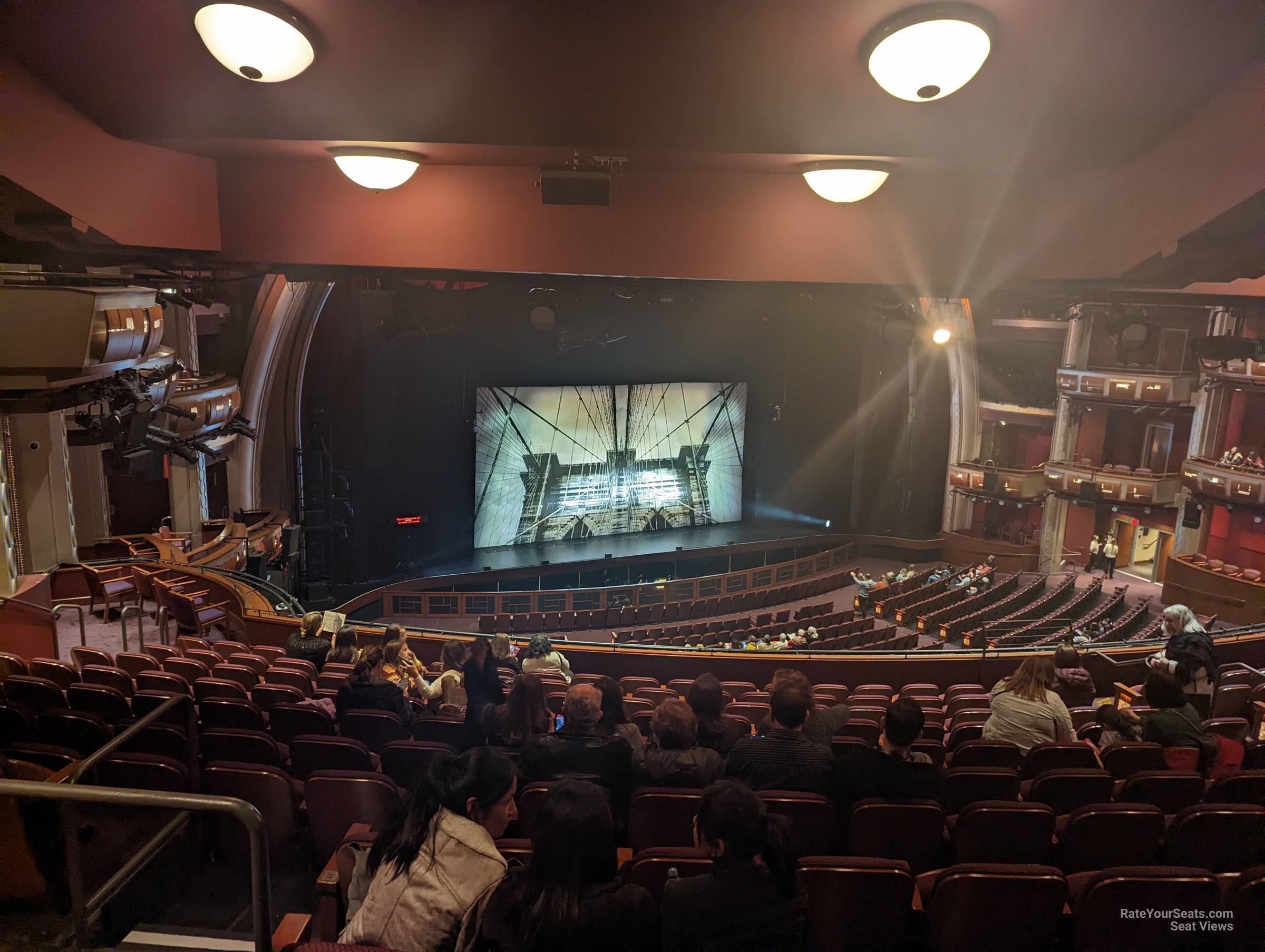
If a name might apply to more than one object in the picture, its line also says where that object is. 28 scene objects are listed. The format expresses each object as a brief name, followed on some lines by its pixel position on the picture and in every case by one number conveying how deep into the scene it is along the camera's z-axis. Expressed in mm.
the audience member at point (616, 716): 3543
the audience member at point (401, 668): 4656
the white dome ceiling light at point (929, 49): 2639
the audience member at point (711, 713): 3693
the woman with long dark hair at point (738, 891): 1952
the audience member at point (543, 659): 5707
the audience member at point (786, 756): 3090
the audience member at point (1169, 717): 3771
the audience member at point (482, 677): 4320
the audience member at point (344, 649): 5648
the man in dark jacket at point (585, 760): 3094
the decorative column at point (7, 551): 7961
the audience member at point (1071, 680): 5410
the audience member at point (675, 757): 3168
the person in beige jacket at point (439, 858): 1923
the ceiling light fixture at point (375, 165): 3789
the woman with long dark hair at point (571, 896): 1784
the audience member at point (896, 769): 2891
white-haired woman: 4512
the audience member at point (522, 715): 3516
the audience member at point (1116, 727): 4090
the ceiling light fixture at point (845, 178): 3695
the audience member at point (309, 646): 5961
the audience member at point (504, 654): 5730
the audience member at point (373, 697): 4039
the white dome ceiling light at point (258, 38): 2719
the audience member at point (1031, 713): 4035
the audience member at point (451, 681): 4637
